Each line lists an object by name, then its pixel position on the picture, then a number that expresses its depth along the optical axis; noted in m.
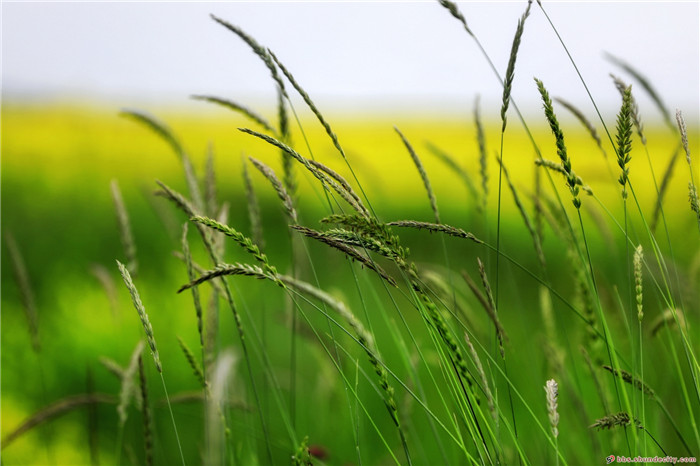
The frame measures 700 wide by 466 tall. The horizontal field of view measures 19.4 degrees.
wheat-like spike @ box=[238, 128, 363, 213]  1.37
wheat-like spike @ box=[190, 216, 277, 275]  1.32
